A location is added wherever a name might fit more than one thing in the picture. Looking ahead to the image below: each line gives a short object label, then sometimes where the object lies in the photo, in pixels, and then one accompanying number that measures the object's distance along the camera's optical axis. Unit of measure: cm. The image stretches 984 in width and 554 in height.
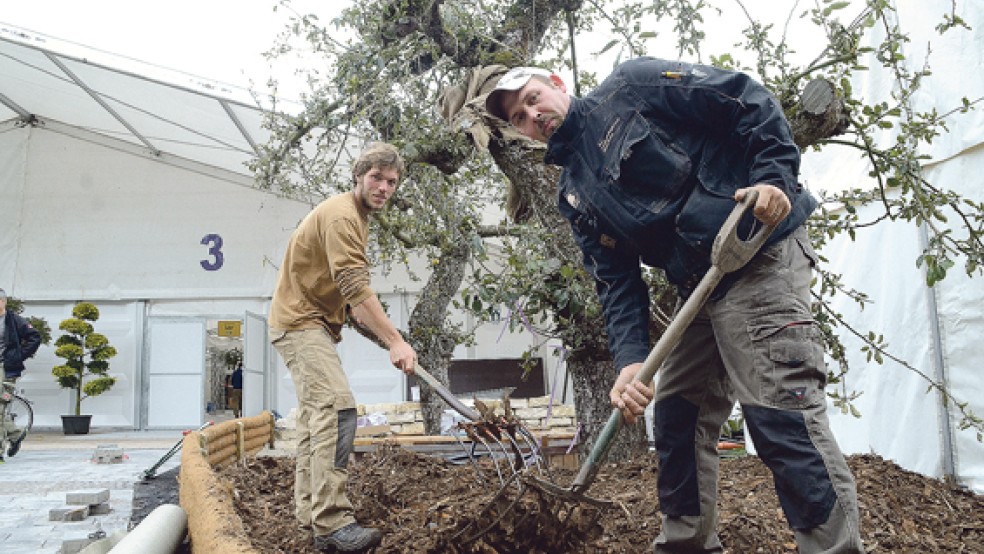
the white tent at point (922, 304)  423
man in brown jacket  276
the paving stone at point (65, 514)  446
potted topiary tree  1321
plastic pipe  272
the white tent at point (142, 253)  1363
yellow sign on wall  1468
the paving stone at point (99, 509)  476
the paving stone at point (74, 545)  347
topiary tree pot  1319
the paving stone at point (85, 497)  469
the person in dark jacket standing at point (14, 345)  788
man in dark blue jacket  178
